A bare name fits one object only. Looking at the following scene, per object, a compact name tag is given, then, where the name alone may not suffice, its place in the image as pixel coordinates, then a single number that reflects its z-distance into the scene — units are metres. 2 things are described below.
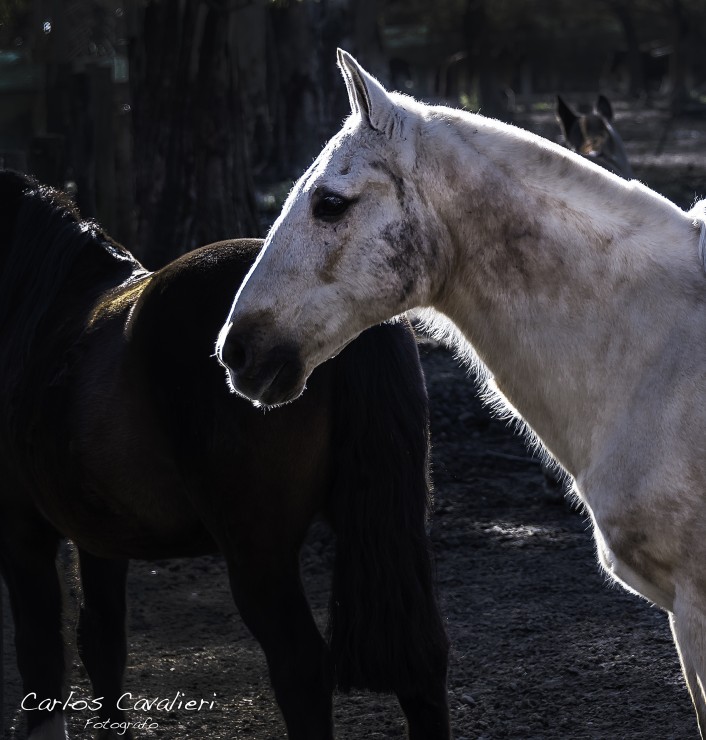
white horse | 4.87
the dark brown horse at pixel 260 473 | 6.25
